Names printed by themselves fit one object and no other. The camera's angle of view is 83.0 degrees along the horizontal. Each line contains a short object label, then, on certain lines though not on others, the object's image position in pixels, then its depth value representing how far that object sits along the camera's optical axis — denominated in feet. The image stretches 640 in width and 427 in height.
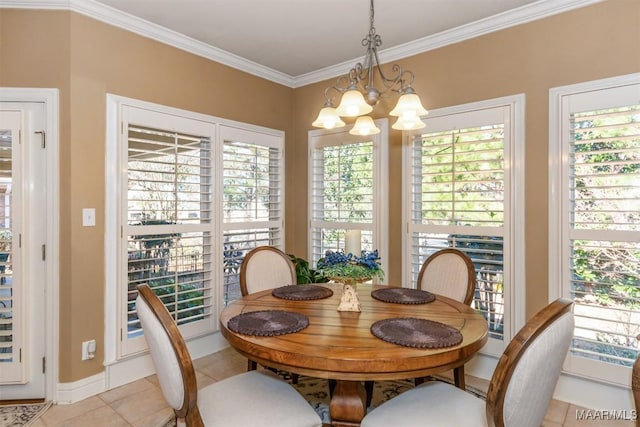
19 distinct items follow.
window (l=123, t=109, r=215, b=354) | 9.04
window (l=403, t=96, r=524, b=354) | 8.77
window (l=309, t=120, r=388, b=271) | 11.04
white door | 7.88
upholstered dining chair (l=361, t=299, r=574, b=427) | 3.84
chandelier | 5.99
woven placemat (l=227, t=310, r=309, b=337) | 5.16
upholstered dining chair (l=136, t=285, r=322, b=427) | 4.46
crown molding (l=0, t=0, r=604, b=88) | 7.91
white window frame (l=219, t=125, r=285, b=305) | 11.16
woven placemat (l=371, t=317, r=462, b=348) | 4.73
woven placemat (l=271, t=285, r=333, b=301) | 7.13
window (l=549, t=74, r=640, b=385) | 7.30
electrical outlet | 8.23
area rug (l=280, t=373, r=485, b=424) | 7.93
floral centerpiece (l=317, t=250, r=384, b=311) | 6.00
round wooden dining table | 4.38
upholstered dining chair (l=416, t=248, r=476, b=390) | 7.82
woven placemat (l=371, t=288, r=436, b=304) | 6.81
